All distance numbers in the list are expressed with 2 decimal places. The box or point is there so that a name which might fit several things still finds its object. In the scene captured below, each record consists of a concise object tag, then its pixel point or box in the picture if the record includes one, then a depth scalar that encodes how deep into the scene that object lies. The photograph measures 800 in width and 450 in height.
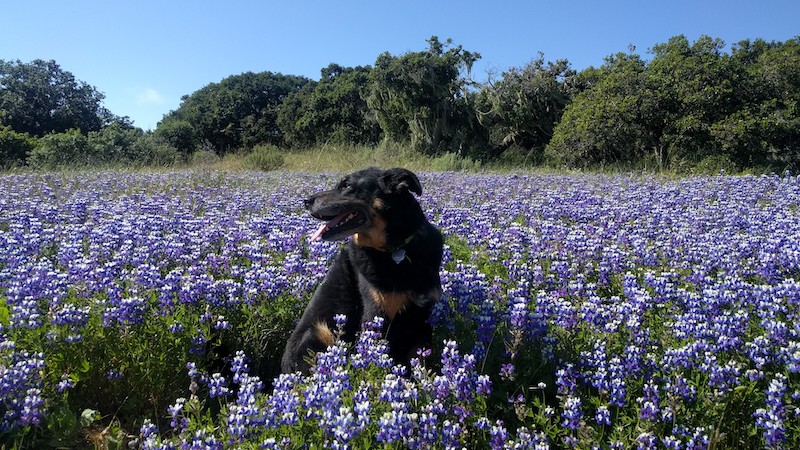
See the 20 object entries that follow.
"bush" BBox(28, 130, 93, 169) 14.76
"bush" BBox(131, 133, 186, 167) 17.61
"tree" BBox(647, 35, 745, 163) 13.93
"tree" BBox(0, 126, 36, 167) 18.91
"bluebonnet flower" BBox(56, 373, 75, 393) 2.32
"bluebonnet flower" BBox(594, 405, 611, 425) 1.98
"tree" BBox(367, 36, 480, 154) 20.39
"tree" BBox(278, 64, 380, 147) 28.44
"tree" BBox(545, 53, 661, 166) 14.88
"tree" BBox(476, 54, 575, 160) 21.25
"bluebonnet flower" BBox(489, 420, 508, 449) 1.84
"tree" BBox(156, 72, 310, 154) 35.12
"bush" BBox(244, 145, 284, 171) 18.08
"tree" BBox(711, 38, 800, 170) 13.22
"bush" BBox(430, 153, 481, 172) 16.02
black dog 2.93
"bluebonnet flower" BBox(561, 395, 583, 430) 1.99
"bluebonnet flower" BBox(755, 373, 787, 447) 1.88
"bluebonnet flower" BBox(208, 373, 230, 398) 2.08
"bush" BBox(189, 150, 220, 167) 18.42
